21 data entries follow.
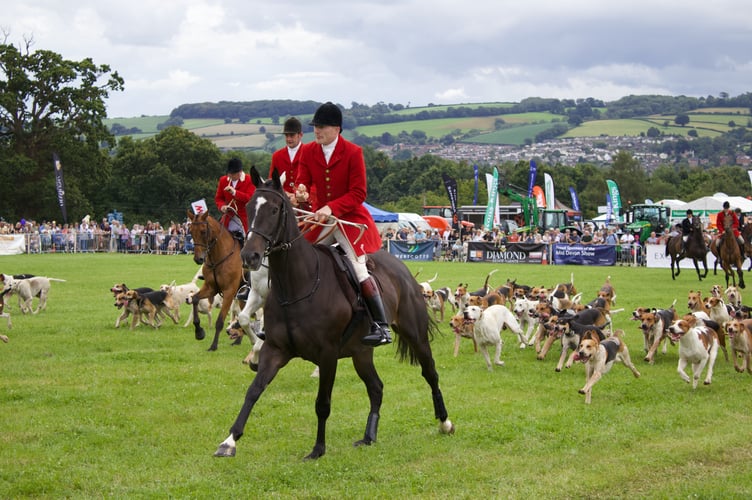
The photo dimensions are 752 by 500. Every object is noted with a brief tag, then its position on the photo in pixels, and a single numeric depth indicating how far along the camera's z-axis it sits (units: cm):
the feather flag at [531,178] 6012
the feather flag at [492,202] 5153
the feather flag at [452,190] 5716
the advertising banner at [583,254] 3800
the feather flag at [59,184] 5081
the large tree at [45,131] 5422
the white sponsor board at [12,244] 4156
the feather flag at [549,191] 6612
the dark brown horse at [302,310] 654
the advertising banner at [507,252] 3862
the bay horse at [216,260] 1365
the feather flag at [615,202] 5909
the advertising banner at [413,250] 4125
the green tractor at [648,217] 5054
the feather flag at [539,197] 6361
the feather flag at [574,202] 8338
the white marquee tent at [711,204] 6071
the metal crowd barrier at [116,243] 4528
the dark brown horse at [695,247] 2828
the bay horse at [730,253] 2442
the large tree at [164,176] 7119
